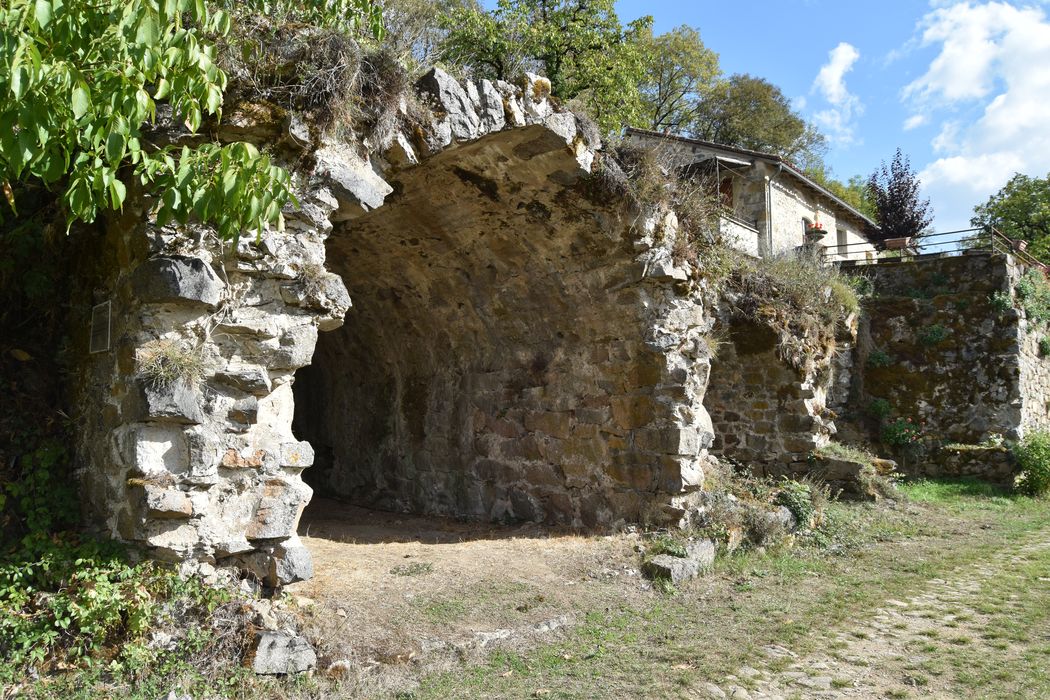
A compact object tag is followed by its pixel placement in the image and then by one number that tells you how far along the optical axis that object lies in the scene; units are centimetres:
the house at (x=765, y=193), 1808
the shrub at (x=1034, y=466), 1094
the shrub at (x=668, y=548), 628
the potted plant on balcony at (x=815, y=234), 1734
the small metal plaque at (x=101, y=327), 437
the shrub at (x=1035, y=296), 1394
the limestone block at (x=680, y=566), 594
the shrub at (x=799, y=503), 771
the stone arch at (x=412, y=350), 417
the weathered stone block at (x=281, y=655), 383
